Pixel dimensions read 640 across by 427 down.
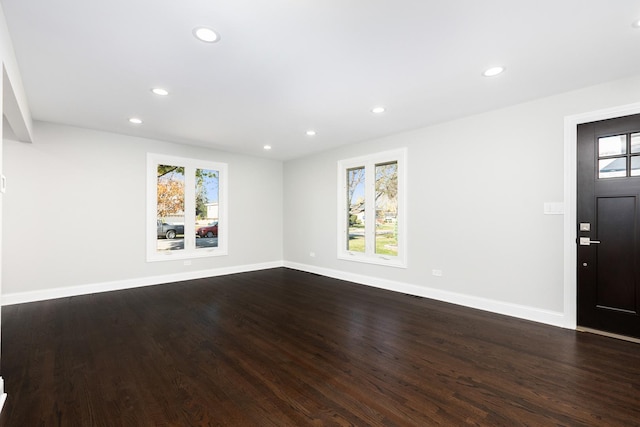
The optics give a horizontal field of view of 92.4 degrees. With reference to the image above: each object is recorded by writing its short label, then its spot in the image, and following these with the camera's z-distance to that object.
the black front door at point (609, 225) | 3.09
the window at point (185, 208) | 5.59
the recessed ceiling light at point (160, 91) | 3.38
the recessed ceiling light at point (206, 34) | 2.30
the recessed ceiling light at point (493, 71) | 2.89
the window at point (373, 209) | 5.09
